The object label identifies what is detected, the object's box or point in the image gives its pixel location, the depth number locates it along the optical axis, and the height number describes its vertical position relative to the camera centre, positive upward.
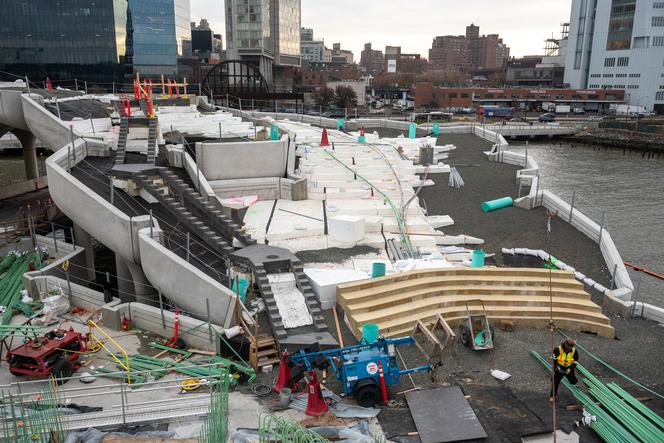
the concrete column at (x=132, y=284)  19.28 -7.09
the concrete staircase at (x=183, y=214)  18.89 -4.54
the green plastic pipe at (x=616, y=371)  12.06 -6.46
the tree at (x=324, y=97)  104.06 -1.19
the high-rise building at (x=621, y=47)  102.25 +9.33
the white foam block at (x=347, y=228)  19.73 -4.93
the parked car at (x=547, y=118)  96.31 -4.30
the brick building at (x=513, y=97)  109.50 -0.82
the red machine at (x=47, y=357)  13.42 -6.66
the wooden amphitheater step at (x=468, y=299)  15.11 -5.93
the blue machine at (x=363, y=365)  11.54 -5.89
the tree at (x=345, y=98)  100.44 -1.25
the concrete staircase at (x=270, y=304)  14.06 -5.88
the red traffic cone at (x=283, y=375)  12.10 -6.27
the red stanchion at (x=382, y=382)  11.61 -6.08
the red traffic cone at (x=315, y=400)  11.24 -6.32
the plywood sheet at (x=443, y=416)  10.60 -6.52
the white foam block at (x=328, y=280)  15.95 -5.54
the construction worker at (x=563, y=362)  11.59 -5.63
